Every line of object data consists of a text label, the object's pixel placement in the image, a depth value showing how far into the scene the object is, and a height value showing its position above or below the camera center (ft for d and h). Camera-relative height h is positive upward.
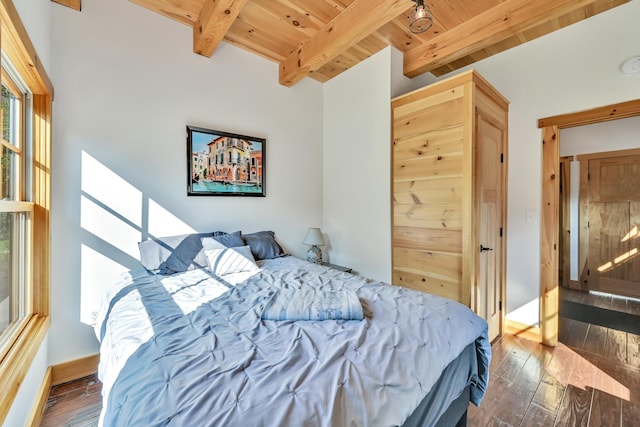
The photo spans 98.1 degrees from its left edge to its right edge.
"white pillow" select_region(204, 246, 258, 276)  6.82 -1.21
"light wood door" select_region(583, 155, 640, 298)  11.85 -0.51
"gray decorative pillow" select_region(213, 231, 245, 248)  7.73 -0.75
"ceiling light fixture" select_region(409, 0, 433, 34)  5.35 +3.79
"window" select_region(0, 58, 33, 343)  4.75 +0.01
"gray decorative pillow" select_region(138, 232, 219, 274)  6.88 -1.06
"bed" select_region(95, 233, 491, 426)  2.44 -1.63
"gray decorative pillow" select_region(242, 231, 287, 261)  8.57 -1.02
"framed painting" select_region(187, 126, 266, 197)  8.26 +1.59
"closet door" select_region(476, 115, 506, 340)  7.67 -0.24
